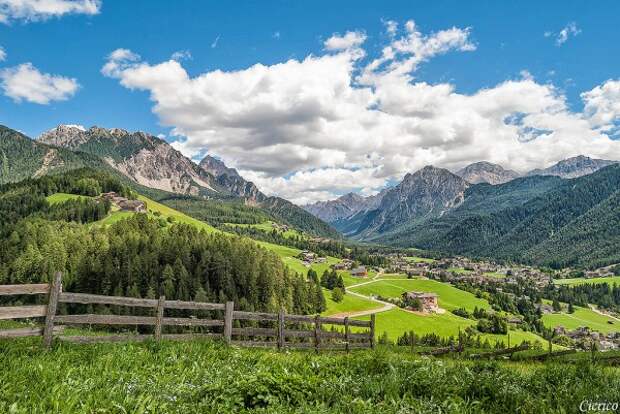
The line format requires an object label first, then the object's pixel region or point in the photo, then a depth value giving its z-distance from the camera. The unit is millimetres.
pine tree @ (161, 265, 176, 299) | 114750
